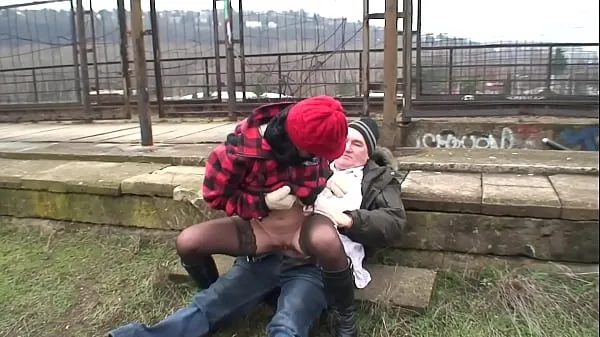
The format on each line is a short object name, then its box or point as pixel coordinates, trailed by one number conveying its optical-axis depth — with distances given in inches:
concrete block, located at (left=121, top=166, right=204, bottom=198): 107.7
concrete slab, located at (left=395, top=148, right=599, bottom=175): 104.4
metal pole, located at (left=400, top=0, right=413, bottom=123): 135.9
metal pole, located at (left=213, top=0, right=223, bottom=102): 243.9
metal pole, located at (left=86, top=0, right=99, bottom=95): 247.6
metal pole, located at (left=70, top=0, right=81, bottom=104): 240.2
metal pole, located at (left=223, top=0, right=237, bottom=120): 230.8
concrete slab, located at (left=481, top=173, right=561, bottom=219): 84.8
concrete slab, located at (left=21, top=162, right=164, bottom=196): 113.4
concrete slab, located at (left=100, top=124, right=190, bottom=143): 169.9
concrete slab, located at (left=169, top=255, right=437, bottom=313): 80.5
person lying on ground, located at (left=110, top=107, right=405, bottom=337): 74.1
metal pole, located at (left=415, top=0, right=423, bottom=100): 169.2
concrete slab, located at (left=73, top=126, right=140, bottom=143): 172.6
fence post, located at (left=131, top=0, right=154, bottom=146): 144.9
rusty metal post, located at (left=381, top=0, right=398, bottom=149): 121.3
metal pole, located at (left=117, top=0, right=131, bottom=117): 185.8
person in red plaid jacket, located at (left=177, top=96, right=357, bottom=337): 69.9
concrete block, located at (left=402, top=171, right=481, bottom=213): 89.2
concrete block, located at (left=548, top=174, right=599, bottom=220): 82.1
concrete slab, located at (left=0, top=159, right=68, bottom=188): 123.0
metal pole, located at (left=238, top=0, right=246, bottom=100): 238.2
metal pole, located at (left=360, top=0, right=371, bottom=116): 144.0
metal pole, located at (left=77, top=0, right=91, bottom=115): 227.8
